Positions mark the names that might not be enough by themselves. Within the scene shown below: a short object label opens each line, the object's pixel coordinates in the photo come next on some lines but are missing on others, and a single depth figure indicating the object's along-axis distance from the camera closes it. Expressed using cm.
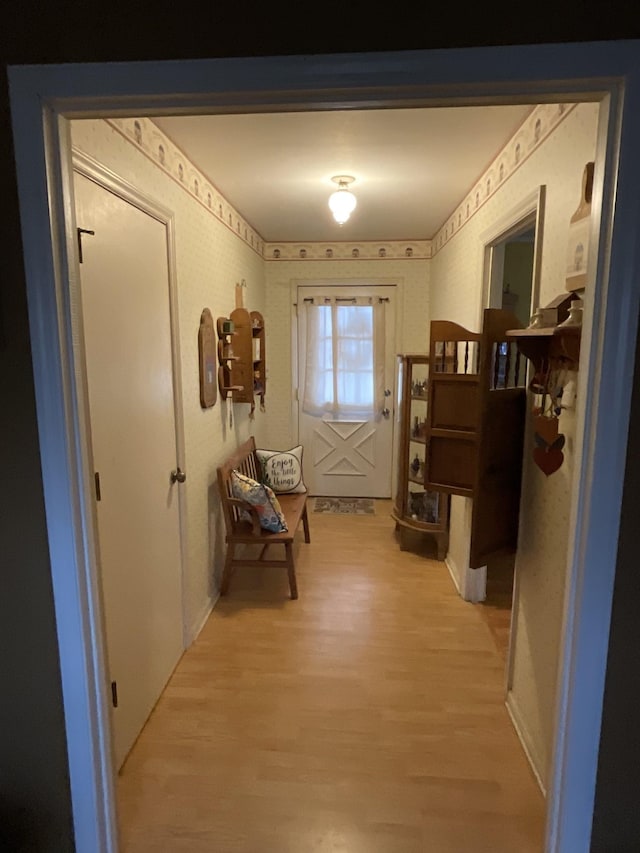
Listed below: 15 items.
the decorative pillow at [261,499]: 307
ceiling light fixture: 294
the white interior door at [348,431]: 491
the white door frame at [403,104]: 102
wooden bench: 308
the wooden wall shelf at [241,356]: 320
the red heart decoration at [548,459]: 164
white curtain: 493
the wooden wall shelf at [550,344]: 152
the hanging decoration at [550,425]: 165
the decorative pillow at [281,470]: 393
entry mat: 486
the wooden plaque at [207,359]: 281
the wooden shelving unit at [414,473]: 378
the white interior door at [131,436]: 174
